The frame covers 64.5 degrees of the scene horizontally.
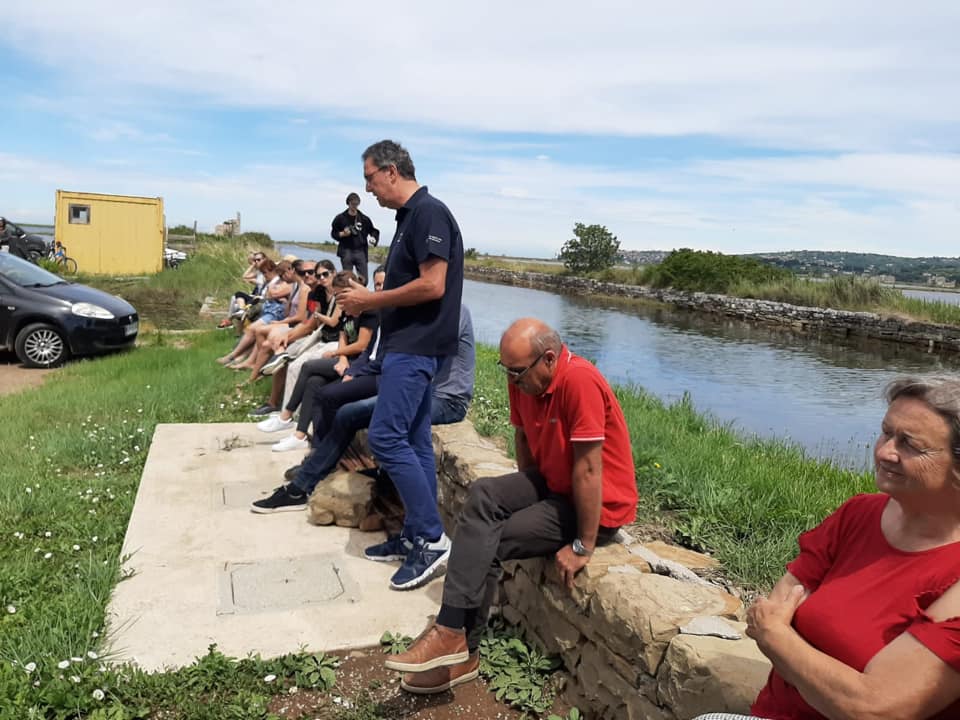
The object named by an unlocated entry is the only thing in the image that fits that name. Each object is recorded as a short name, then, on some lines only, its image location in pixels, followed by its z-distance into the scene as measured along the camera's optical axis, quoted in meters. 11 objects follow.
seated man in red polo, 2.66
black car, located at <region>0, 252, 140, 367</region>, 9.51
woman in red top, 1.47
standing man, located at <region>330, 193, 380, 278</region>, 10.77
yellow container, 21.22
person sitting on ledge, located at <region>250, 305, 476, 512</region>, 4.30
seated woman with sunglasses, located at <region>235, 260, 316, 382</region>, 7.80
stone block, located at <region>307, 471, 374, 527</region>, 4.23
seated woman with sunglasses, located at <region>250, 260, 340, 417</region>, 6.57
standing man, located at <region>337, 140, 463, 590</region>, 3.48
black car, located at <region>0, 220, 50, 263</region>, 20.98
